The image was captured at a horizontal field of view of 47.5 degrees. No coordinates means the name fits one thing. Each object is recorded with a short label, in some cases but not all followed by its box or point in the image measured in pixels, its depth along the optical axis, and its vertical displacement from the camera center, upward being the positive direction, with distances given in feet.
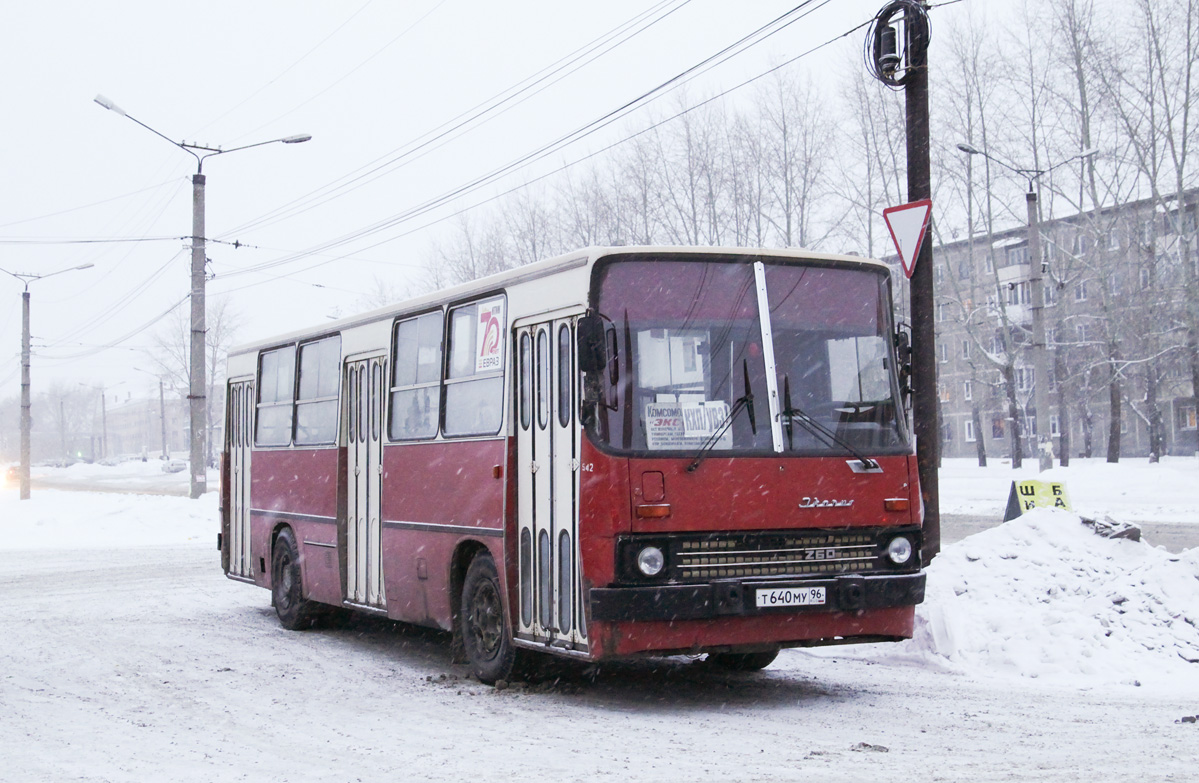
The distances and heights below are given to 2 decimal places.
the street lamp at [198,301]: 94.53 +11.92
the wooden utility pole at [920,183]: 38.04 +7.88
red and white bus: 27.02 +0.03
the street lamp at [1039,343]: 101.04 +8.73
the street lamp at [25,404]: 135.64 +6.99
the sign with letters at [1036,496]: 45.91 -1.28
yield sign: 36.55 +6.33
